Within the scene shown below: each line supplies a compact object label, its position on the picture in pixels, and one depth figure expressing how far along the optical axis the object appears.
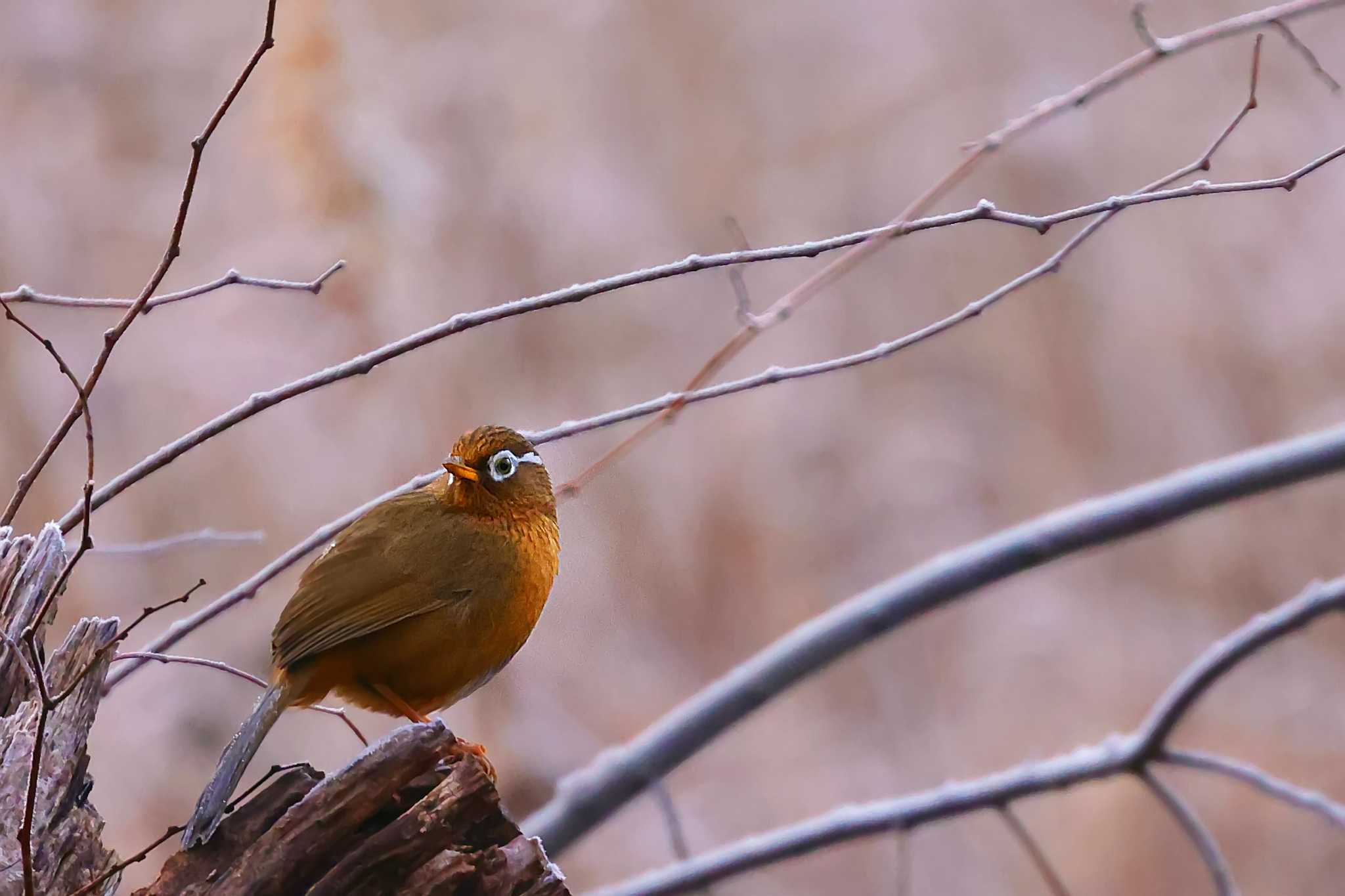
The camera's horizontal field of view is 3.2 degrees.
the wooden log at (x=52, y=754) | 8.34
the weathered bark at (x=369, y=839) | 8.31
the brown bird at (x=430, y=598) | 8.35
